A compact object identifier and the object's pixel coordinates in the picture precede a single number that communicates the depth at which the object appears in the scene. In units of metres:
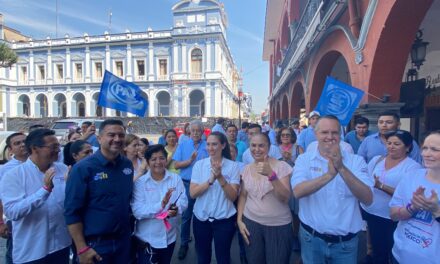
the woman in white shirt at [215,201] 2.71
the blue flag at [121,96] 5.62
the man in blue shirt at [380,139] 3.48
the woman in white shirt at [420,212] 1.79
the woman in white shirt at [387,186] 2.73
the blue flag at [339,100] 4.12
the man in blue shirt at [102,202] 2.06
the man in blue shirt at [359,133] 4.32
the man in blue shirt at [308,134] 5.11
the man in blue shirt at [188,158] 3.85
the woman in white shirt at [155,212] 2.44
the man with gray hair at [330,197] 1.98
